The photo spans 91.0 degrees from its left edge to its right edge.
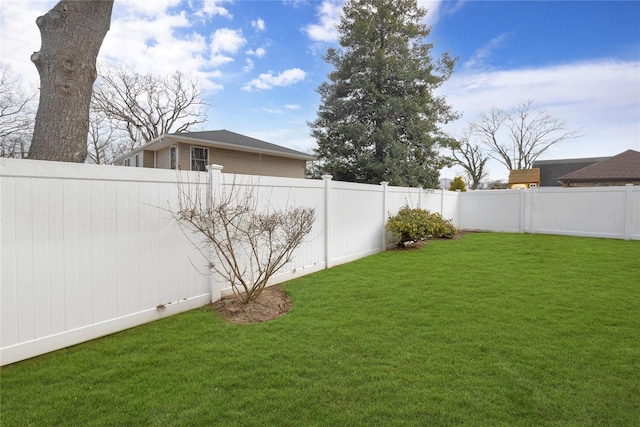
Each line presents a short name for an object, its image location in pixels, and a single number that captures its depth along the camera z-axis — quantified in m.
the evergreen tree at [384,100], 12.72
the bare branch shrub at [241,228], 3.75
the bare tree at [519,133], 27.34
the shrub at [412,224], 7.88
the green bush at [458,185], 18.88
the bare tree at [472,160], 30.62
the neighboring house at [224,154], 12.41
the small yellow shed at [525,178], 26.22
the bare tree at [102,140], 21.70
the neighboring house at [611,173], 17.41
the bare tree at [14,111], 15.51
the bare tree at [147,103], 21.81
